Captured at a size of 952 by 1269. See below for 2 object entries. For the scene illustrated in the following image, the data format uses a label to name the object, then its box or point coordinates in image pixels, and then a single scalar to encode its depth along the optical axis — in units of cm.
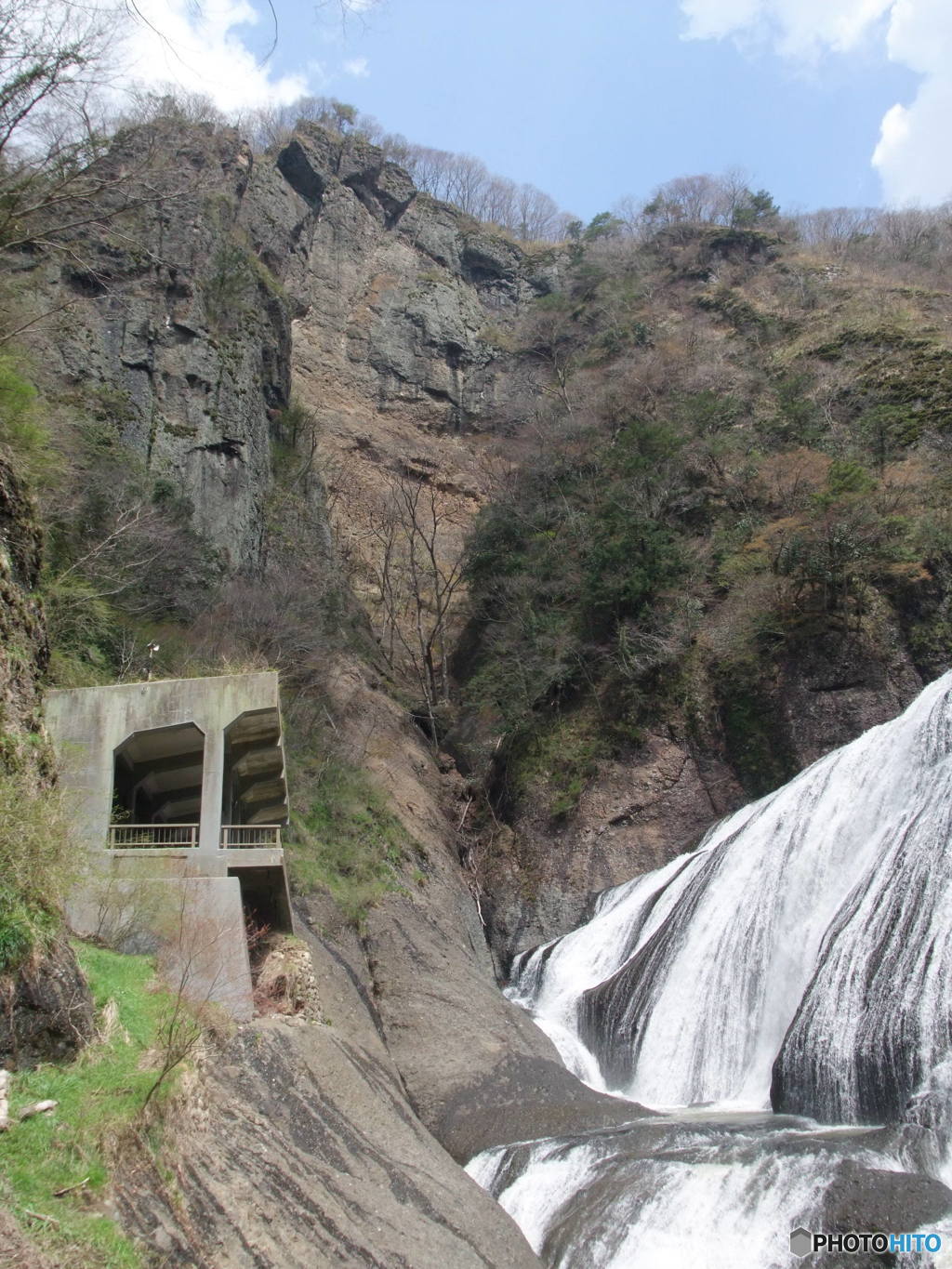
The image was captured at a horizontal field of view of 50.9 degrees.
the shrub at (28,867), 907
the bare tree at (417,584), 3616
